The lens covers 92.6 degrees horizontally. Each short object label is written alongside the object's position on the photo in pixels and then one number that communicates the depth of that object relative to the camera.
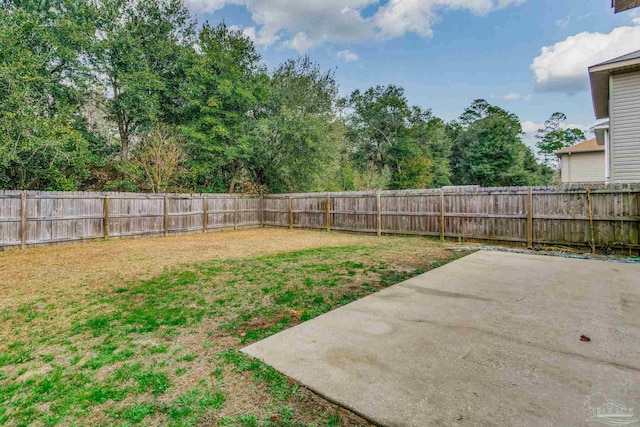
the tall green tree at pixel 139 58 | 13.03
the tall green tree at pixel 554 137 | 31.30
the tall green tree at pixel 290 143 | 14.37
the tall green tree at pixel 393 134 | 27.39
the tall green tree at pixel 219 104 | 13.91
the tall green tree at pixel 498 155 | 25.47
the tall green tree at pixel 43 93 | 9.04
